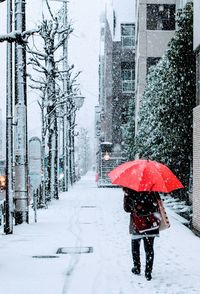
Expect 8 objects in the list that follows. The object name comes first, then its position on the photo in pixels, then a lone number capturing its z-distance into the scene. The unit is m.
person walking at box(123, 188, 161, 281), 8.16
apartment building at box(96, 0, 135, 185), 60.25
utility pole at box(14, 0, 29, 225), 17.22
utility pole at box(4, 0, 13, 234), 14.69
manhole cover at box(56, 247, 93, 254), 11.43
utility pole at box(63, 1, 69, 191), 40.93
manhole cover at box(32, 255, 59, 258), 10.77
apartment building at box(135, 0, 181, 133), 45.41
